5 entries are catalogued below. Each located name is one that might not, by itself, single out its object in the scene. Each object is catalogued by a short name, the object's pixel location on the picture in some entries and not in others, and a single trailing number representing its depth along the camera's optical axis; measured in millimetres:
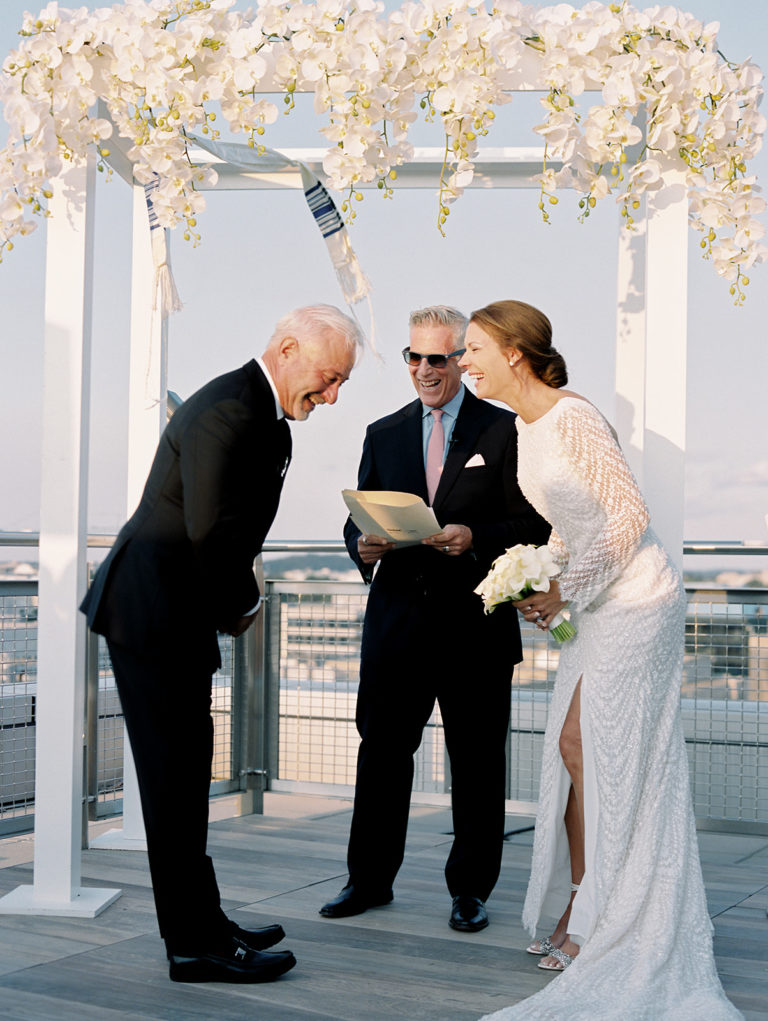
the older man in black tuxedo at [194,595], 2926
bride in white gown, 2932
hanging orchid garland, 3332
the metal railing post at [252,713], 5680
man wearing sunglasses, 3744
